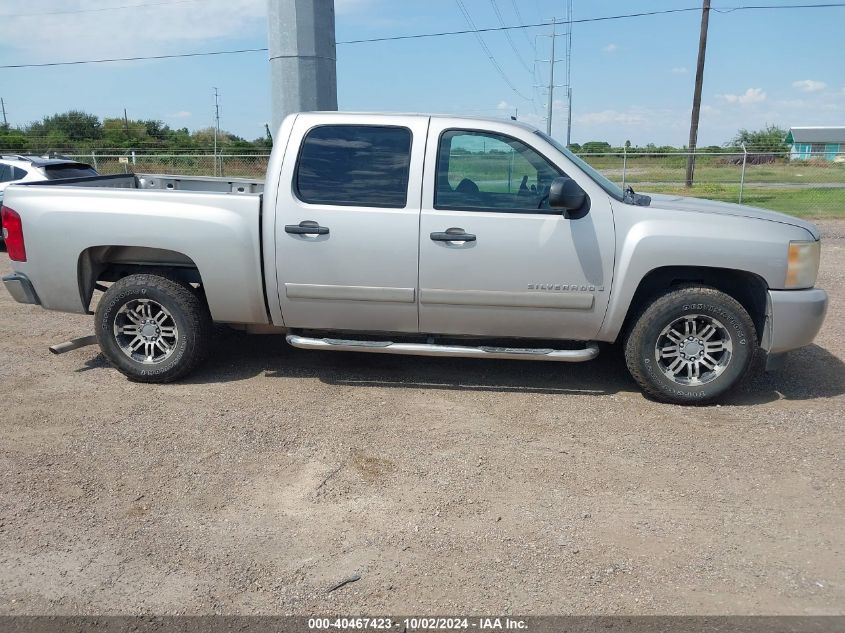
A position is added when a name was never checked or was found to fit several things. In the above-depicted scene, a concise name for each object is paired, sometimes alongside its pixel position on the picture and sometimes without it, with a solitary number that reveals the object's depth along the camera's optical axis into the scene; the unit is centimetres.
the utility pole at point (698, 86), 2825
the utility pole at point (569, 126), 4598
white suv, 1289
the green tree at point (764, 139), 3912
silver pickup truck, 515
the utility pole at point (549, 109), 4107
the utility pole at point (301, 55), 895
